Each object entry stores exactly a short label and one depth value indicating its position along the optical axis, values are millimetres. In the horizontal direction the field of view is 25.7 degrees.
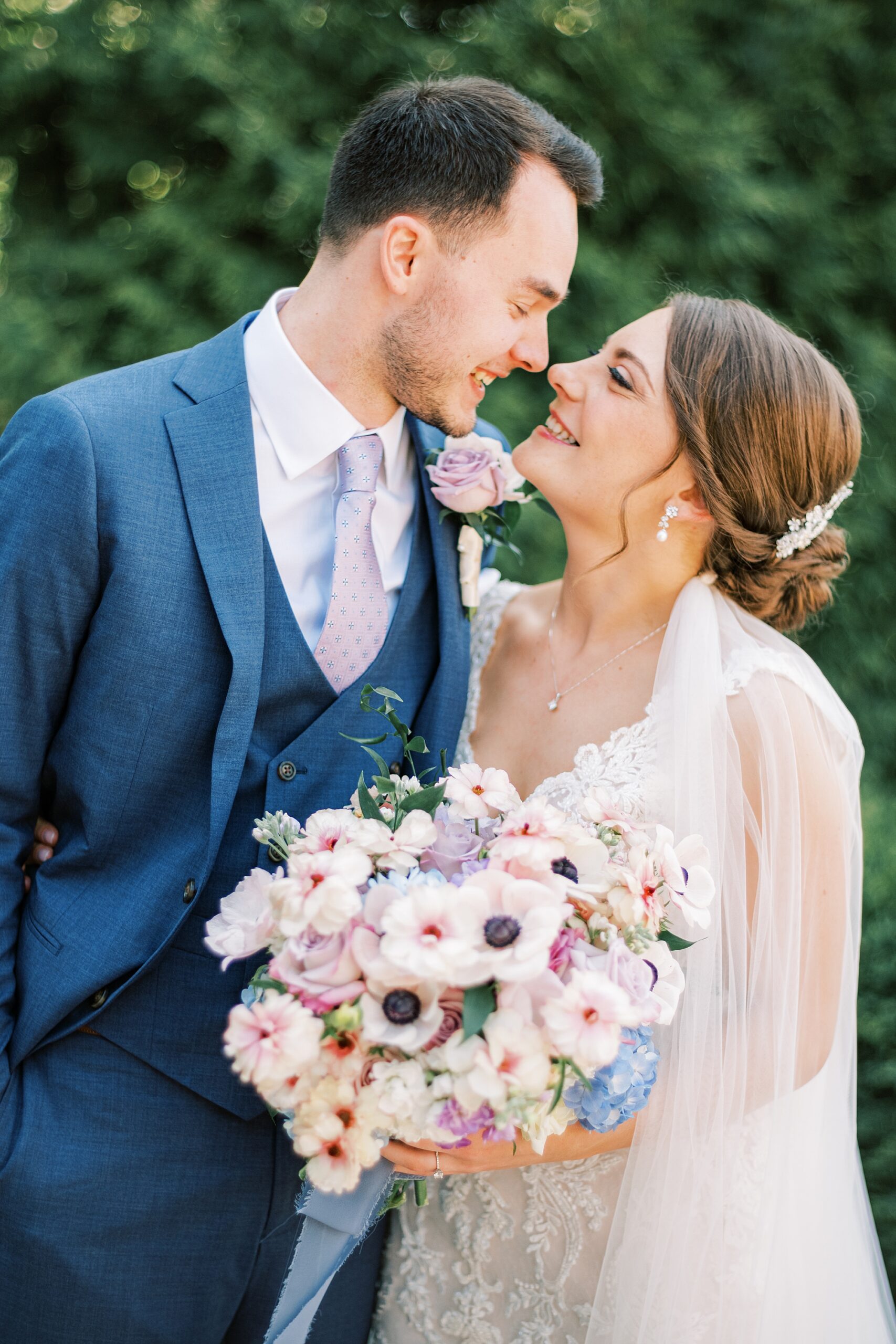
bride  1283
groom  1269
